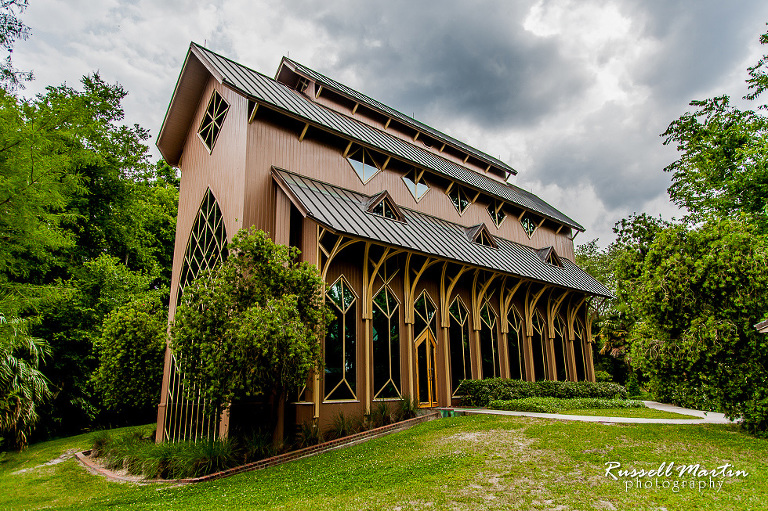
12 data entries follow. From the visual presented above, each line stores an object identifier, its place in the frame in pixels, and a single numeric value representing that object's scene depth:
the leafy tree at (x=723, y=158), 15.73
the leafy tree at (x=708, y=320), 9.55
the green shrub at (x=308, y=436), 11.16
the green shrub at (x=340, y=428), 11.80
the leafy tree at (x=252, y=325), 9.52
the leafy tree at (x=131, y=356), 14.48
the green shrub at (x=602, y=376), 27.94
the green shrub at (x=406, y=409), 13.45
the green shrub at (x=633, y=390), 25.76
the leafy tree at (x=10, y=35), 9.59
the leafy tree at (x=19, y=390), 13.76
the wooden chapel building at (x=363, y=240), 13.60
